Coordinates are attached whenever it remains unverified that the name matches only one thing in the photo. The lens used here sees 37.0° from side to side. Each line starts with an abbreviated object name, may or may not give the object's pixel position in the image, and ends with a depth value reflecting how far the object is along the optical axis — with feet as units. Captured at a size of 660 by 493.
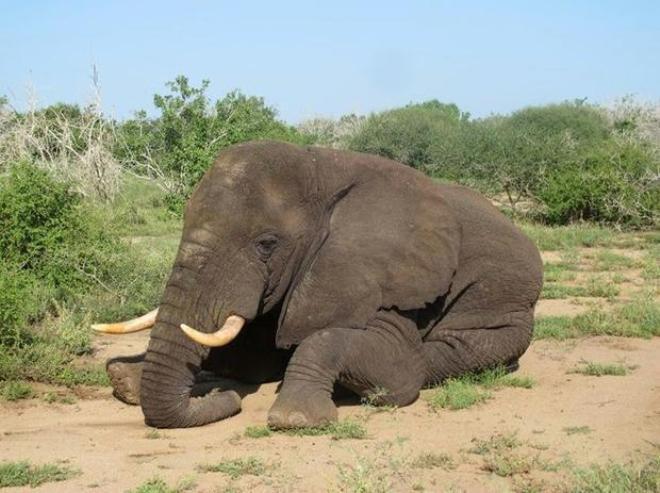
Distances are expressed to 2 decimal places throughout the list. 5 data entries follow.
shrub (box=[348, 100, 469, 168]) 104.04
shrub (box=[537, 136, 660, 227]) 55.77
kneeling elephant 20.33
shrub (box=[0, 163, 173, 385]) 30.32
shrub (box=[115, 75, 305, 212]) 52.29
